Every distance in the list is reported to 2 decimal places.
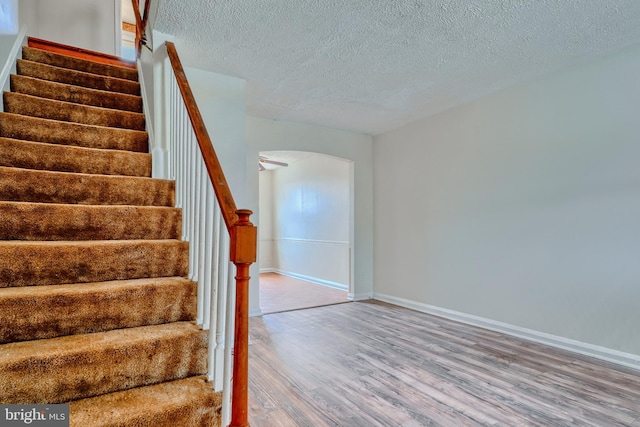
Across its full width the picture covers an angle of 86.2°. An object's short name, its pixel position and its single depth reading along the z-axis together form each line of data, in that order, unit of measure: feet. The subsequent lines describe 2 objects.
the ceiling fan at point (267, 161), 19.57
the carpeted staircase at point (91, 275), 4.49
